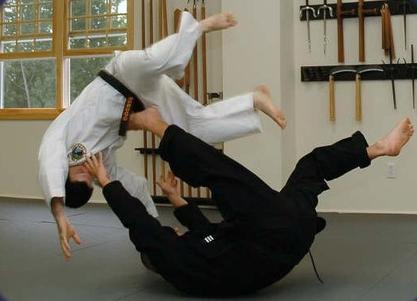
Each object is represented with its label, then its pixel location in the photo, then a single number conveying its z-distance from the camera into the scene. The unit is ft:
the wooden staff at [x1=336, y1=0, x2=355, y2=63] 16.69
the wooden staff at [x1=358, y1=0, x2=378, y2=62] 16.49
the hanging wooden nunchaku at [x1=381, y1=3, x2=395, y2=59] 16.21
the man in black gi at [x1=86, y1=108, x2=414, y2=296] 8.03
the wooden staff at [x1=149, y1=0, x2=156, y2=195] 19.12
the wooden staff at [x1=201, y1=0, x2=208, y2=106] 18.26
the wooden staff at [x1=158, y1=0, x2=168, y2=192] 18.72
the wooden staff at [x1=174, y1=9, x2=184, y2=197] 18.49
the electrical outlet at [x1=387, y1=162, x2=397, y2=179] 16.61
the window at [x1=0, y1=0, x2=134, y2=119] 20.44
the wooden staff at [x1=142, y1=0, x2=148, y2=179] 19.16
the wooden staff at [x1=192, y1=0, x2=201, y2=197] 18.49
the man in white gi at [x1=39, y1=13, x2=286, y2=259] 9.00
